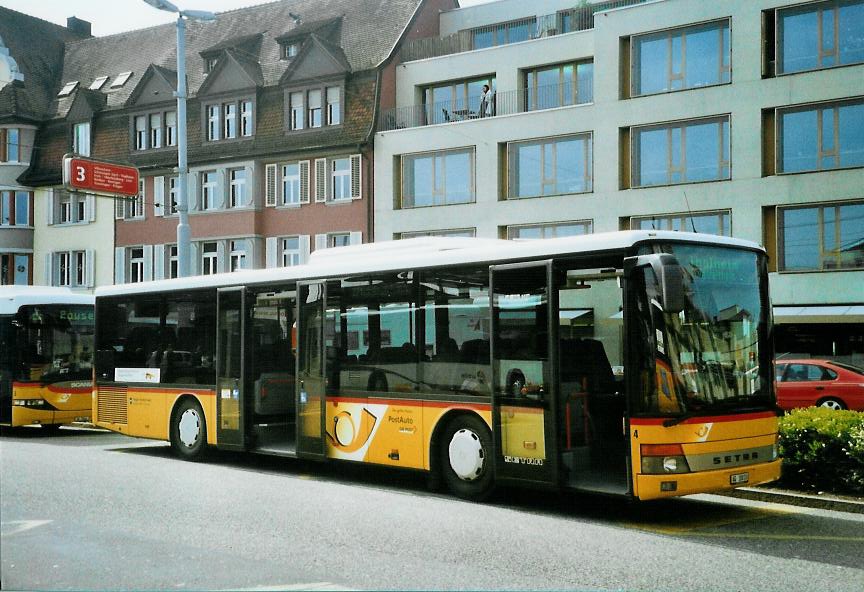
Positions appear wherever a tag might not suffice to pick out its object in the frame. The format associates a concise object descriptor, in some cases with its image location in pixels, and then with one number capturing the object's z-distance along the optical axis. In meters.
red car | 24.72
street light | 23.77
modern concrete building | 35.16
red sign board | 24.84
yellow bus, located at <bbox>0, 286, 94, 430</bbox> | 21.22
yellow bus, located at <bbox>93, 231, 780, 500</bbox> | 10.41
